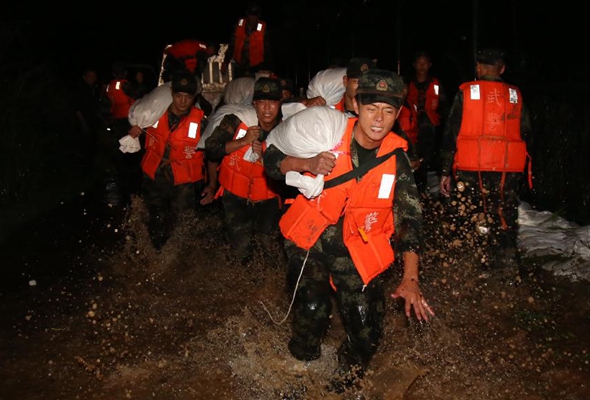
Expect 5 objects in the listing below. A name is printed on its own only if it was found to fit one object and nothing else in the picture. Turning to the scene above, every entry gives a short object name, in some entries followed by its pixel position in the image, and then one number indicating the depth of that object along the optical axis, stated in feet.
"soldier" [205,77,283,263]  18.13
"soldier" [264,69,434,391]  11.61
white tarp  19.40
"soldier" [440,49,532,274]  18.35
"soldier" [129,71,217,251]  20.94
